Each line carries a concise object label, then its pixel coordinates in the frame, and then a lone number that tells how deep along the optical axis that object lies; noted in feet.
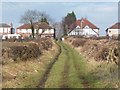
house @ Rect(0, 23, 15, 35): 444.76
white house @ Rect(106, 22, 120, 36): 400.06
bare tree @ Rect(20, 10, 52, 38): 348.79
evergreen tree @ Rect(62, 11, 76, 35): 437.17
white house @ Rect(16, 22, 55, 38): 394.11
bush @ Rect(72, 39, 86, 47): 169.87
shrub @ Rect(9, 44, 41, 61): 73.86
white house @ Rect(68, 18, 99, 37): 429.09
